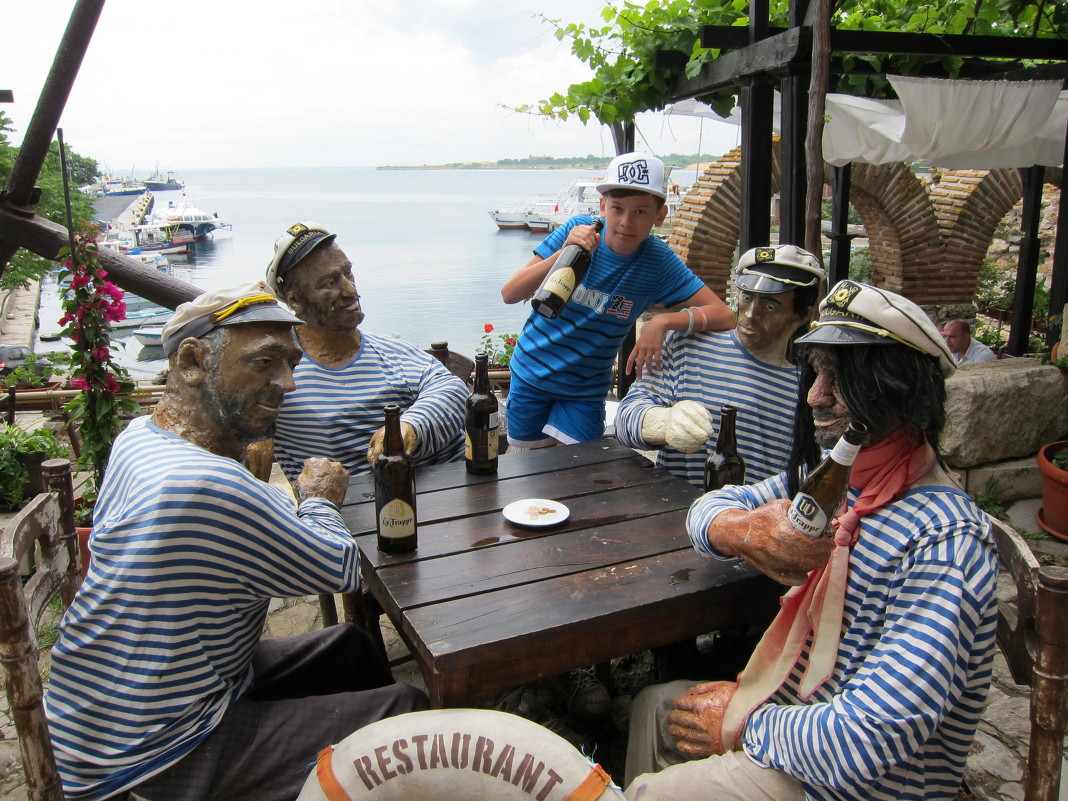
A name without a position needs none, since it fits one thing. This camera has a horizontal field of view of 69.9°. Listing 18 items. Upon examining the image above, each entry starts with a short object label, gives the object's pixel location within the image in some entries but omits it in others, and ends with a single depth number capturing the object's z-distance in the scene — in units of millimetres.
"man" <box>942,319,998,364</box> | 5945
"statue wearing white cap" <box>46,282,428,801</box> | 1547
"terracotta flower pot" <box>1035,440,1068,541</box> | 4160
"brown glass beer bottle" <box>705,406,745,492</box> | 2357
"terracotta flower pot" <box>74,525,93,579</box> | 3365
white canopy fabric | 4375
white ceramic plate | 2213
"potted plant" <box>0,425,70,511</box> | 4332
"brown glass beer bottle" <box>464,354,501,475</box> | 2596
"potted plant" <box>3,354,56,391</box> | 7074
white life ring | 1395
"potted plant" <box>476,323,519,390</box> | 6593
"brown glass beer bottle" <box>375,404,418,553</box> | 2039
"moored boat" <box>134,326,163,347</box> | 20594
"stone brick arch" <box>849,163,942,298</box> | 8531
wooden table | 1663
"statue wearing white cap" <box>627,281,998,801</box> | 1355
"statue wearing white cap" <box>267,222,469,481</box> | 2617
